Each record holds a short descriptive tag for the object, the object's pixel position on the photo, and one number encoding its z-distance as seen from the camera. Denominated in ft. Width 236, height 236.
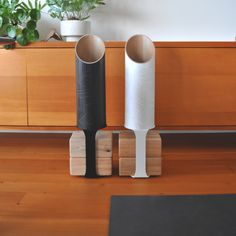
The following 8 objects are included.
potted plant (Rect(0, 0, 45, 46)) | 5.11
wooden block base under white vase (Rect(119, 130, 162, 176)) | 4.32
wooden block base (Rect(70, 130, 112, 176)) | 4.28
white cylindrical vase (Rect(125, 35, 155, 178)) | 4.18
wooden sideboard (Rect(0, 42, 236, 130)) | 5.12
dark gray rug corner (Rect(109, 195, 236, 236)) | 2.96
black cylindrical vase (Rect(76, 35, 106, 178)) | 4.11
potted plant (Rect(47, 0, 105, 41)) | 5.46
